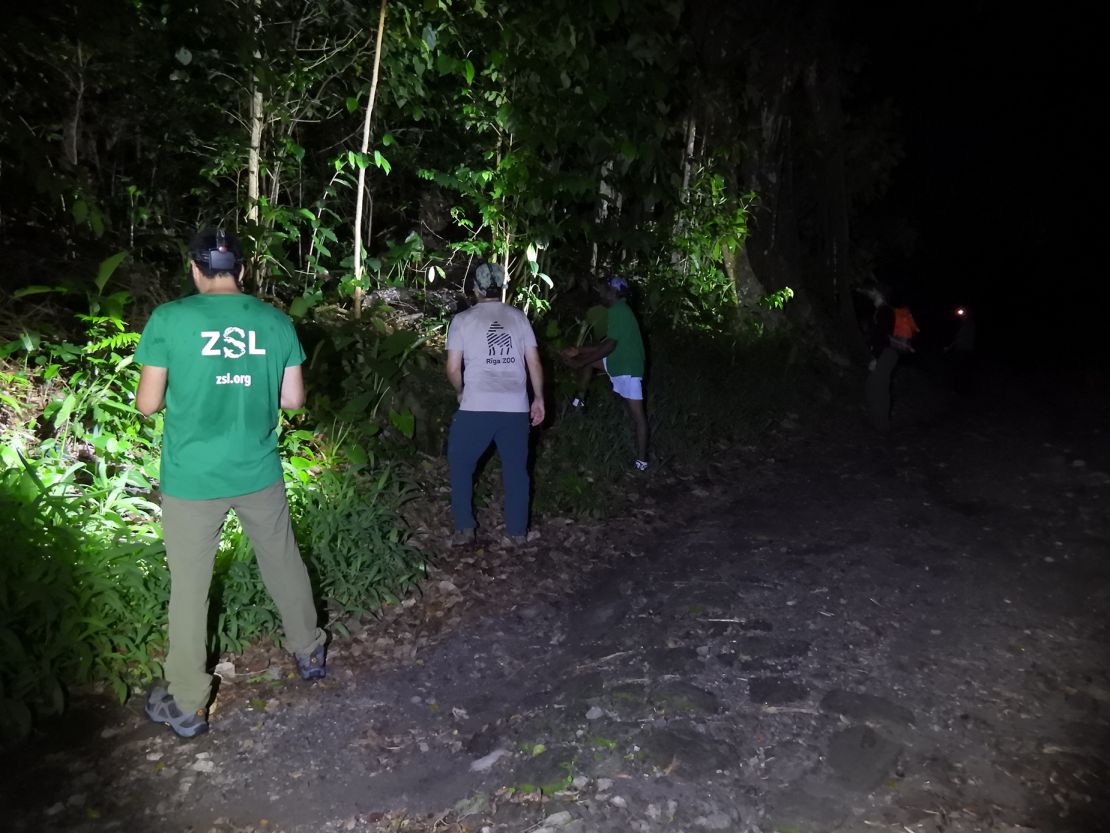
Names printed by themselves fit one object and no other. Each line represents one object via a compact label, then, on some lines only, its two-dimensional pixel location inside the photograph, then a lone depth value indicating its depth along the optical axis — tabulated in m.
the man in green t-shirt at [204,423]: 3.85
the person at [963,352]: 14.88
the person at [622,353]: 8.57
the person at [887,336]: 10.99
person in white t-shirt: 6.13
